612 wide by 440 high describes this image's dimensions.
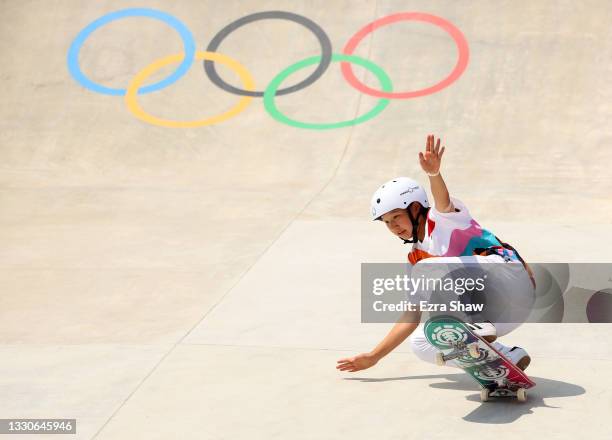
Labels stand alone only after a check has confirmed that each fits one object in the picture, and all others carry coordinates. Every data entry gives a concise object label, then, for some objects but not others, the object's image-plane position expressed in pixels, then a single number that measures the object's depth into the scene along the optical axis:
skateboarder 10.64
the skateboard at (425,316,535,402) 10.13
